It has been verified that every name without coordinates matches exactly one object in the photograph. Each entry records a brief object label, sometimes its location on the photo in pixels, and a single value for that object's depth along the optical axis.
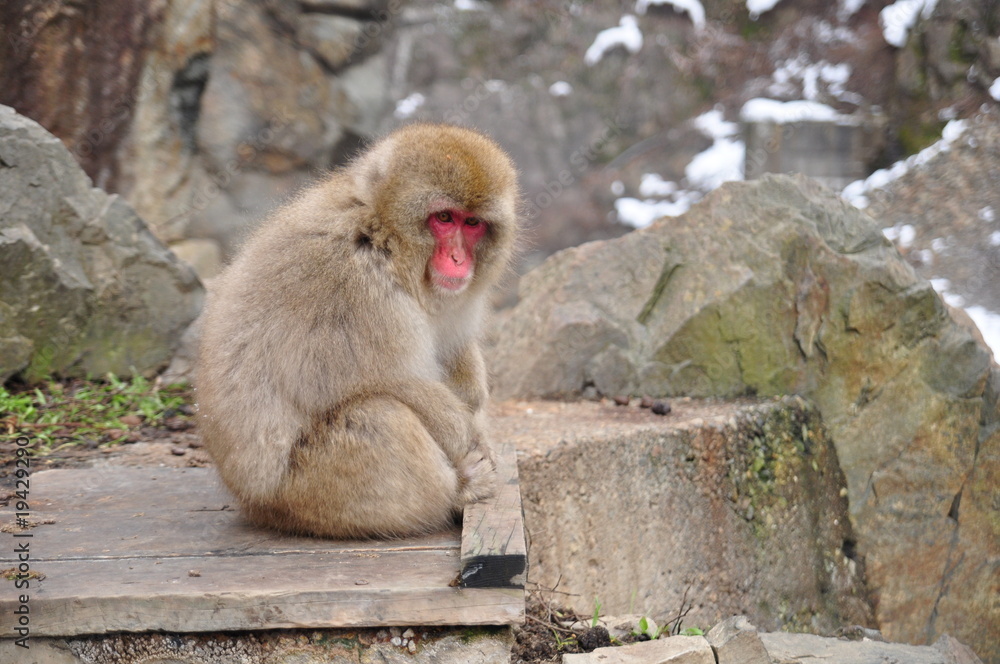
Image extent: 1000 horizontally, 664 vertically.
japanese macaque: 2.40
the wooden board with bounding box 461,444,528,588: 2.08
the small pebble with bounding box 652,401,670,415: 4.15
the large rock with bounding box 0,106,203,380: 3.96
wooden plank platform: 2.03
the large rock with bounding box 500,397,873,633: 3.56
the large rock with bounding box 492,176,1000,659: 4.20
